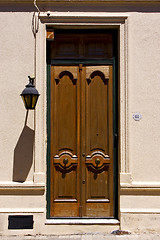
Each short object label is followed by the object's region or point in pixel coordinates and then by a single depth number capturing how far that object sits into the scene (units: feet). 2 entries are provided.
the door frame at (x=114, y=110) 19.08
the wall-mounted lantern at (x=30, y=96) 17.53
